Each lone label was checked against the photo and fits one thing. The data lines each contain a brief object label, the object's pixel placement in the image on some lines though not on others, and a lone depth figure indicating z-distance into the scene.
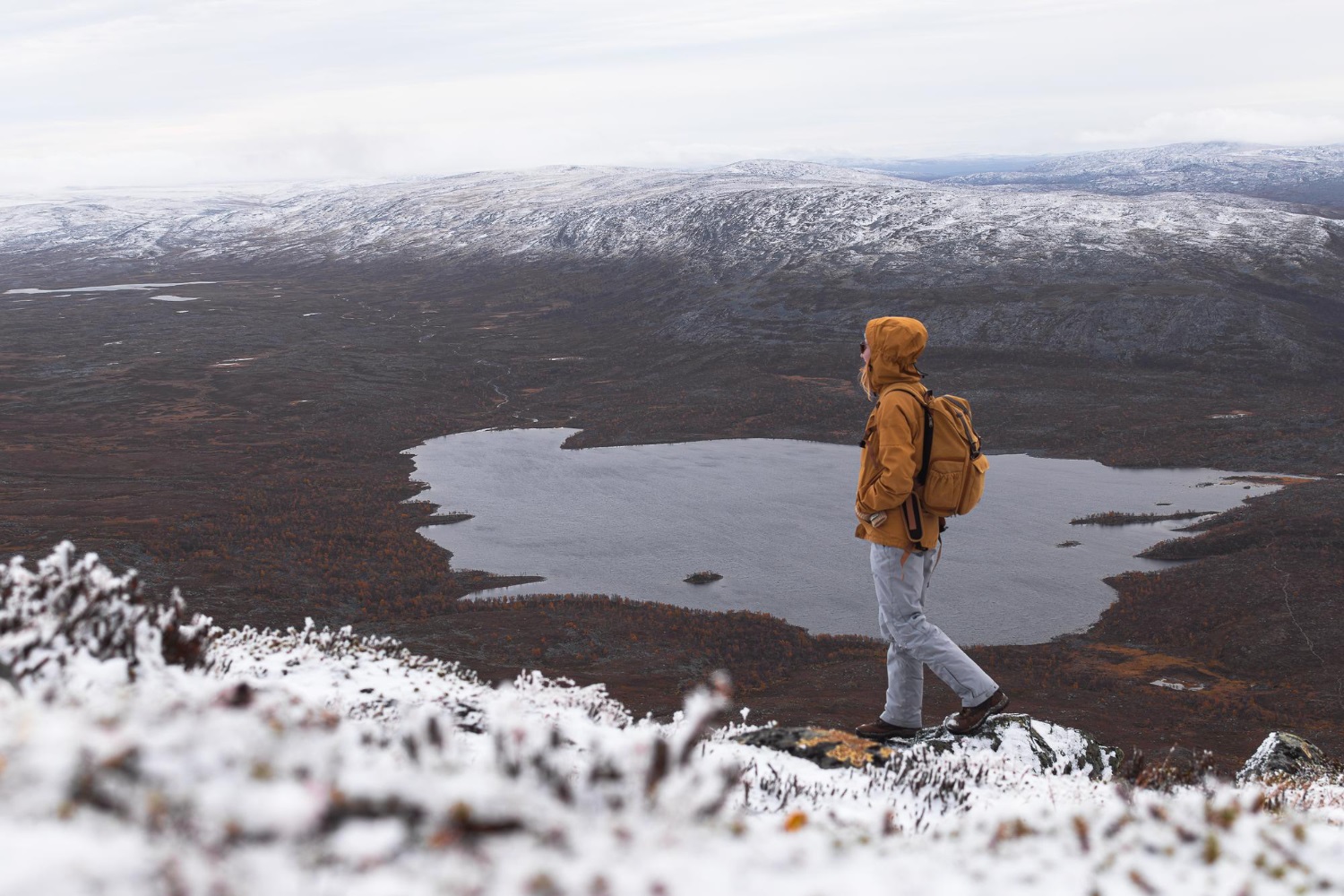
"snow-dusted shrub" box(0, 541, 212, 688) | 4.05
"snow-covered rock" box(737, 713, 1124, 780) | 6.45
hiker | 6.86
